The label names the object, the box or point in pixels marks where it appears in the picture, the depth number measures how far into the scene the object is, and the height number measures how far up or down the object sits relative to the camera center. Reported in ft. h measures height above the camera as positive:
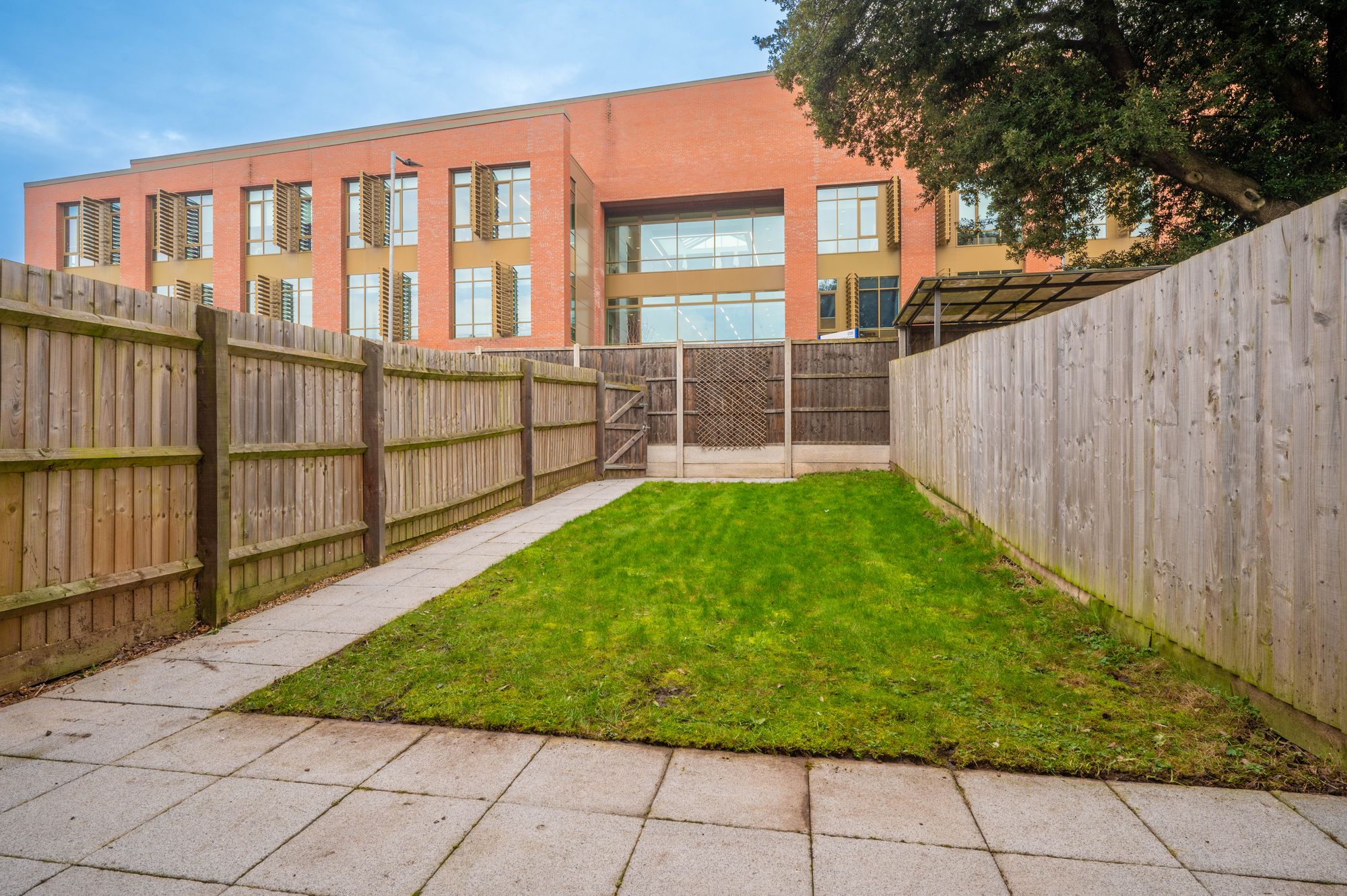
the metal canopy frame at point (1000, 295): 33.65 +8.49
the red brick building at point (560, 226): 72.23 +26.09
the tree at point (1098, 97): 30.19 +17.34
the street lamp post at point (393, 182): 63.21 +26.66
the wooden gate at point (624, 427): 43.11 +1.51
